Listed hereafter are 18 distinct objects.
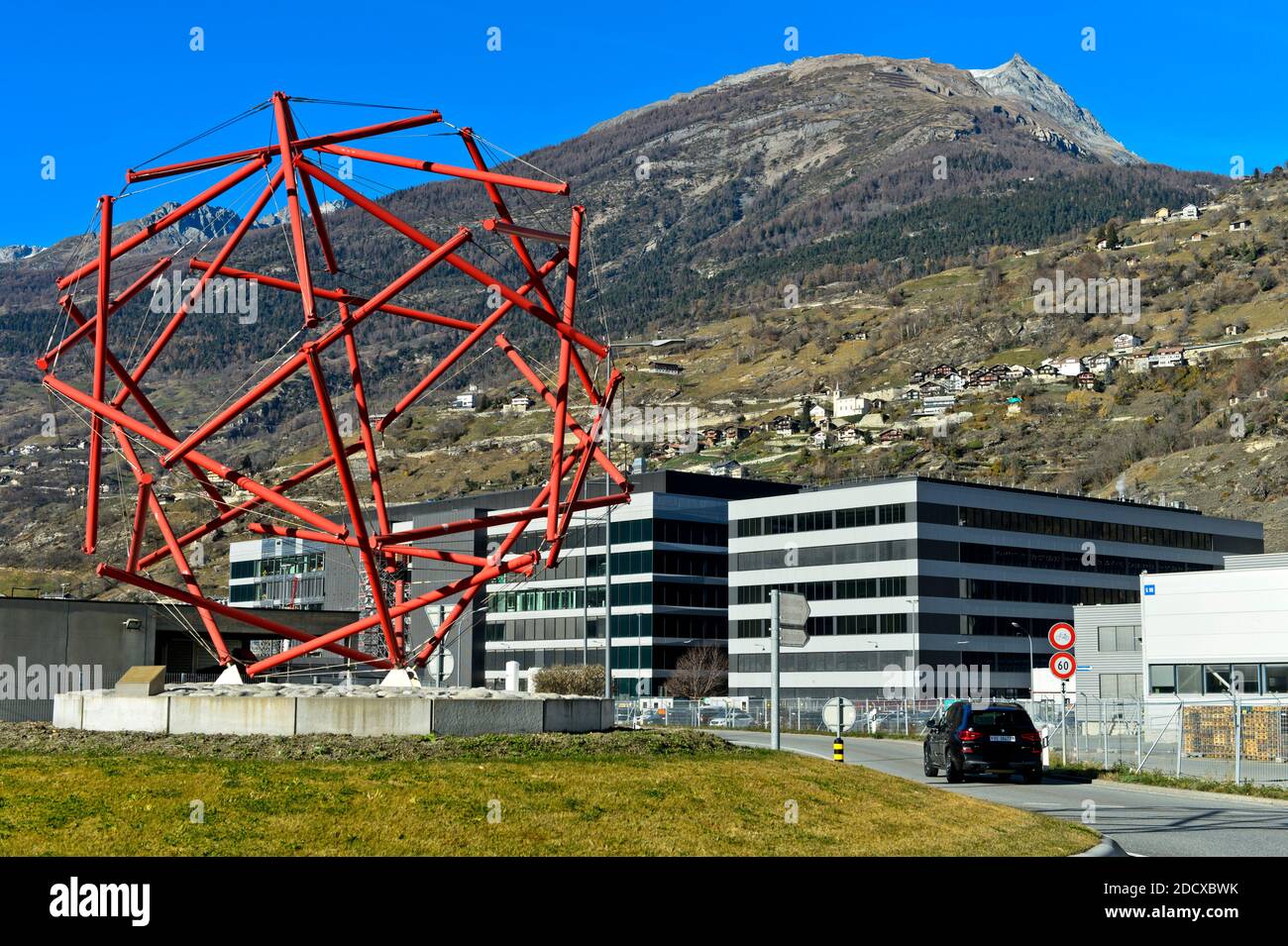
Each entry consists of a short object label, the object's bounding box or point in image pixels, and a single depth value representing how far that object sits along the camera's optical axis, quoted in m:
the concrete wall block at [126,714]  27.89
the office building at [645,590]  122.31
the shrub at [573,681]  103.62
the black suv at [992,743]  34.59
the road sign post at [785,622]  29.61
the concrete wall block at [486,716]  27.56
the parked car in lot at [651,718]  69.66
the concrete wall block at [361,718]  27.11
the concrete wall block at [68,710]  29.06
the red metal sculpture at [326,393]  30.53
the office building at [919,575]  106.50
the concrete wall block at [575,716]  29.47
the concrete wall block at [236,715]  27.14
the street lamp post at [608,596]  41.33
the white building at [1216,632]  63.25
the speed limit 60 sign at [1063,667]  37.31
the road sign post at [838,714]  41.43
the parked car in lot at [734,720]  73.25
